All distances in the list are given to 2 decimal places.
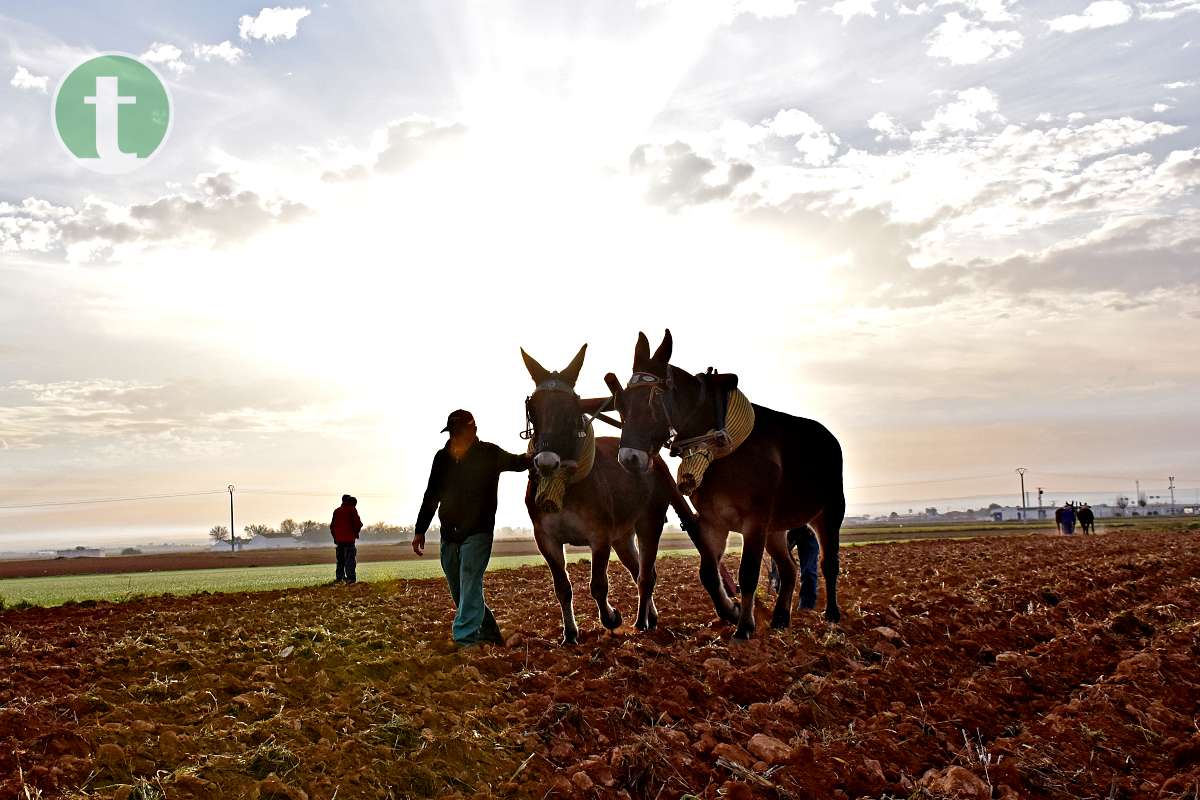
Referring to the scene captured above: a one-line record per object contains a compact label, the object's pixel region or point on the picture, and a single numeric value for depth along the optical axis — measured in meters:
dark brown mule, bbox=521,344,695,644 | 8.52
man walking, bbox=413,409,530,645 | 9.09
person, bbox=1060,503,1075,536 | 43.12
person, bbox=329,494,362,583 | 21.02
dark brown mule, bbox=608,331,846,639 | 8.29
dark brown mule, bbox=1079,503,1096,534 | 45.09
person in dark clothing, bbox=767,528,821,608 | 11.60
